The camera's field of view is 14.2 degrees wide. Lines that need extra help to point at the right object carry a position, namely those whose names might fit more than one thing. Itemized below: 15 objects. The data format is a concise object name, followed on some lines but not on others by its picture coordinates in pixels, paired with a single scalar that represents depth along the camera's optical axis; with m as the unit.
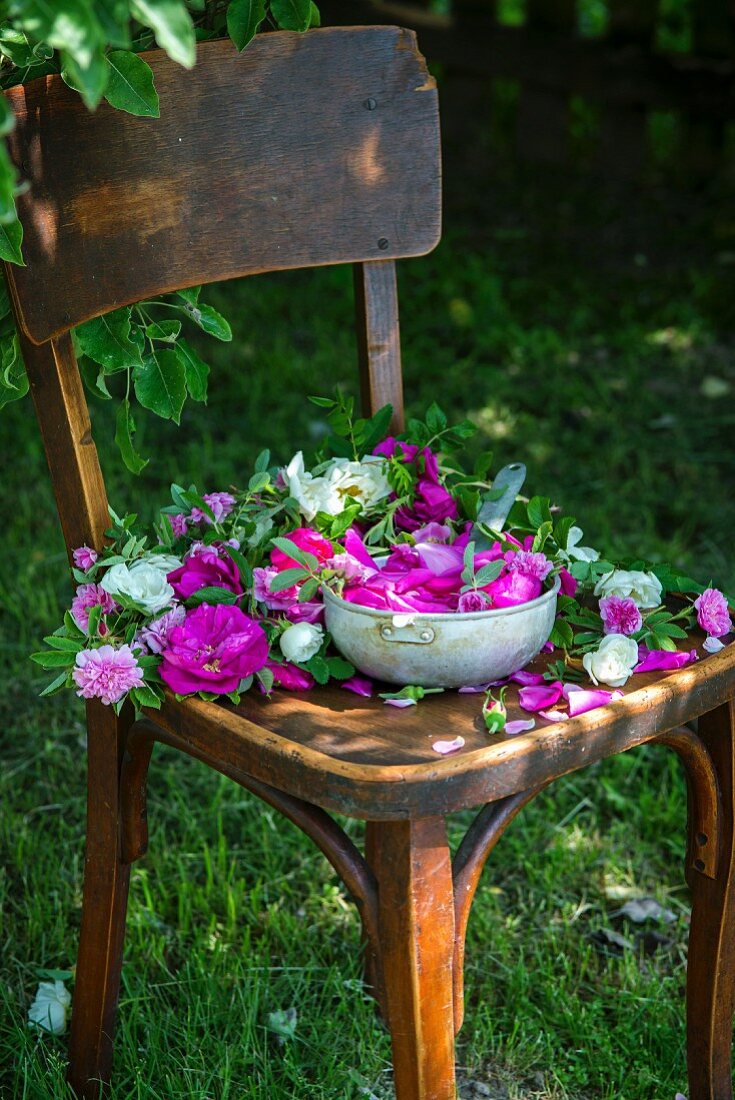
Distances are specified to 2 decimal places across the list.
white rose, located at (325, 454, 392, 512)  2.32
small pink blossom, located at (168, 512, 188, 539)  2.36
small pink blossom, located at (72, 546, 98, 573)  2.30
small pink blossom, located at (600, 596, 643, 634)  2.26
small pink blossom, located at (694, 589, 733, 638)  2.29
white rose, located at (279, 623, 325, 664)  2.23
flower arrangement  2.21
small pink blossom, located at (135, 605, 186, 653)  2.23
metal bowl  2.17
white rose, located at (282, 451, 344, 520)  2.29
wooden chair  2.14
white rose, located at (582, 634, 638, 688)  2.21
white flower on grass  2.58
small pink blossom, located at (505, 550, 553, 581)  2.22
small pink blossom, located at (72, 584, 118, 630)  2.26
